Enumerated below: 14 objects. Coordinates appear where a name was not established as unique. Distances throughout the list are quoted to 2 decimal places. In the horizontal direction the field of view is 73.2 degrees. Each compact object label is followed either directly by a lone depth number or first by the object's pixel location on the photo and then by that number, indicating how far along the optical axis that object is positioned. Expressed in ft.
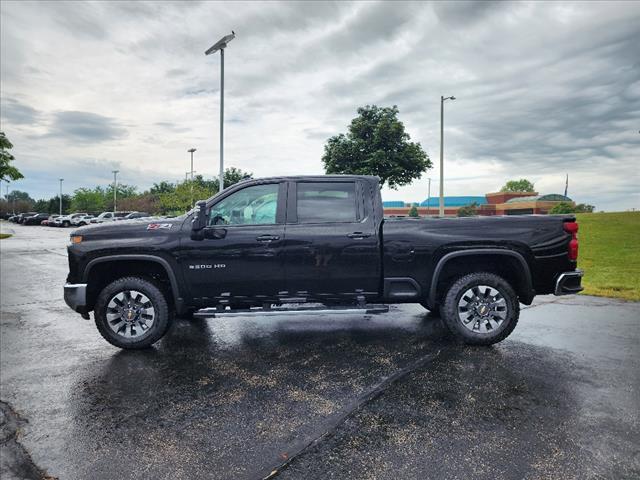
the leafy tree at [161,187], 273.95
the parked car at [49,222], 174.90
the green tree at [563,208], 134.10
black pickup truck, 16.85
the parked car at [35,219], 198.32
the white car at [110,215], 143.31
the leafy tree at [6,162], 87.04
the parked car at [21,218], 215.74
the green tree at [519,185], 393.09
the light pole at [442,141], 81.20
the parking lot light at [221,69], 51.91
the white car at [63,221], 166.81
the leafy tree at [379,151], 105.91
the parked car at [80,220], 158.63
